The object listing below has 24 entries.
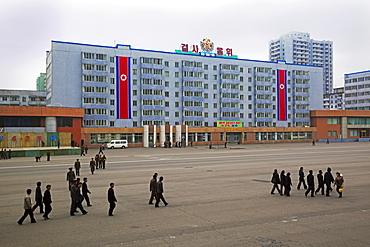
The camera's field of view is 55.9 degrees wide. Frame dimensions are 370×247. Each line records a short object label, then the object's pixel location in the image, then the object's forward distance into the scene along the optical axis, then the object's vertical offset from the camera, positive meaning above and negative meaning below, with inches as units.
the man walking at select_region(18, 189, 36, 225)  617.6 -130.3
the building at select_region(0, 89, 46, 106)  5885.8 +603.0
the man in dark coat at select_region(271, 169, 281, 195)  887.4 -127.5
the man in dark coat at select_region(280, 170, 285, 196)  871.3 -130.4
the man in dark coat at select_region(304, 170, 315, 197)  842.8 -131.9
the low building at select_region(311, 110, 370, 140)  4640.8 +87.4
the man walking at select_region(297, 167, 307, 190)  926.1 -123.8
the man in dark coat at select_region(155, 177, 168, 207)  740.6 -127.6
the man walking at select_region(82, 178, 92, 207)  743.7 -124.7
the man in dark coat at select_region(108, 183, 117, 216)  672.4 -130.4
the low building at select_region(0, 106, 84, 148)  2726.4 +55.7
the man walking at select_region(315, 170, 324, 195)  868.7 -131.4
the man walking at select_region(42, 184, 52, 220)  648.7 -132.3
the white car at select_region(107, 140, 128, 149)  3353.1 -120.1
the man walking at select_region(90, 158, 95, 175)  1320.3 -126.0
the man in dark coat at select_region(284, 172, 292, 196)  861.2 -132.7
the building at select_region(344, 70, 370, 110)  5959.6 +681.1
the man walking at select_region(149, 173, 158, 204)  763.7 -120.4
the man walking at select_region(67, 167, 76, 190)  944.4 -119.8
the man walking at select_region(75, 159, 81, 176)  1250.6 -120.7
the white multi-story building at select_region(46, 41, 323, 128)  3550.7 +507.8
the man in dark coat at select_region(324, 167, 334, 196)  854.5 -123.9
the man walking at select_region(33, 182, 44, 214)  668.4 -124.3
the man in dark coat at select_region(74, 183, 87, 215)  682.8 -133.7
